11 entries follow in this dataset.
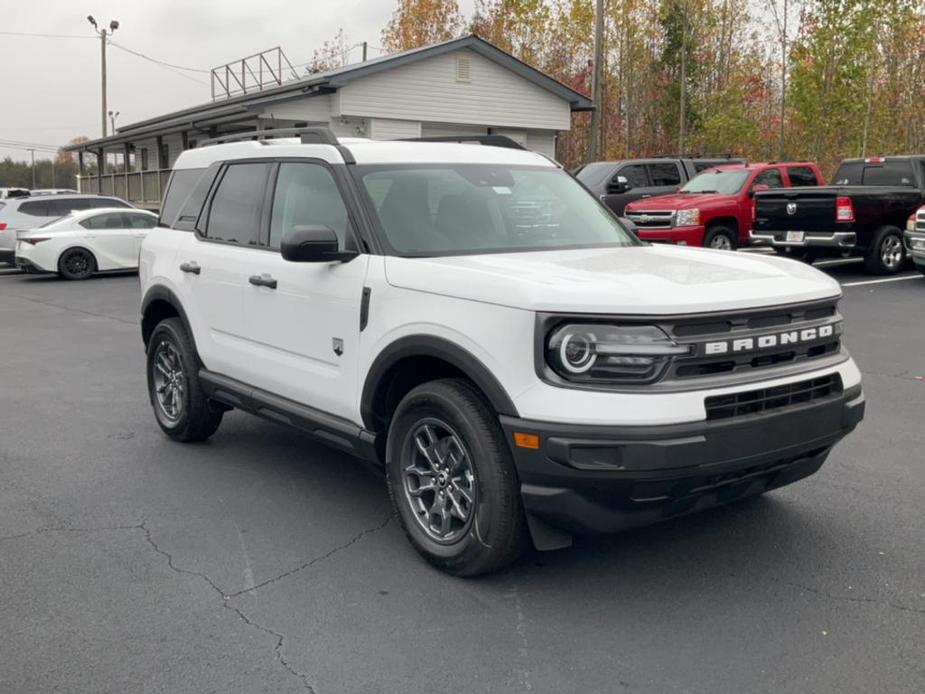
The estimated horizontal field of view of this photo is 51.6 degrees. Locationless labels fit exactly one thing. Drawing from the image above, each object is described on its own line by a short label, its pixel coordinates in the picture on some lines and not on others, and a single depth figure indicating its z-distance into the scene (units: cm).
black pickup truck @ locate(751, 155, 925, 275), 1493
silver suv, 2019
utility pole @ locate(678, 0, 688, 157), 3422
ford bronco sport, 356
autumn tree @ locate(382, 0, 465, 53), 4875
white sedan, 1909
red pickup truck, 1560
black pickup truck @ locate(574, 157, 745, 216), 1922
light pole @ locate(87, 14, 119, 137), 4500
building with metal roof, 2670
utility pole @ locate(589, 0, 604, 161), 2502
